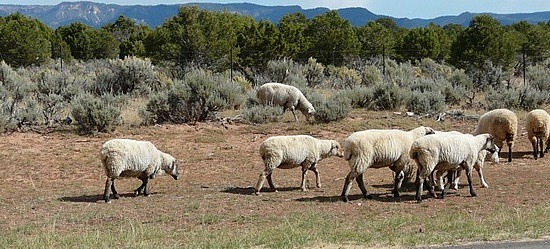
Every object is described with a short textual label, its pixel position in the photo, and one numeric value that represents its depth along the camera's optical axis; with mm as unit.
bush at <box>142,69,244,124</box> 21812
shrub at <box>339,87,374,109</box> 25250
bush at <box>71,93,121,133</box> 19453
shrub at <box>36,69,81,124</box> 21797
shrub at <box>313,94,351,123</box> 21406
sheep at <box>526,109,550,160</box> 16203
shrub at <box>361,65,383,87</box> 31669
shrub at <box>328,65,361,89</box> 32219
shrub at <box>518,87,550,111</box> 24797
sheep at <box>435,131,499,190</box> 13047
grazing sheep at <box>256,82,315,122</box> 22359
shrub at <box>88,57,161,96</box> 28328
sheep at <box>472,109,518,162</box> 15719
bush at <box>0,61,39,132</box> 19328
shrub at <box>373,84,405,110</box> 24438
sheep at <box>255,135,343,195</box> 12516
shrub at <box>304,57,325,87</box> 33844
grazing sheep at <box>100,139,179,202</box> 12078
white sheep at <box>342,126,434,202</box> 11477
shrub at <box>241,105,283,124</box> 21391
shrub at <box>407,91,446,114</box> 23531
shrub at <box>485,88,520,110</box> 24641
